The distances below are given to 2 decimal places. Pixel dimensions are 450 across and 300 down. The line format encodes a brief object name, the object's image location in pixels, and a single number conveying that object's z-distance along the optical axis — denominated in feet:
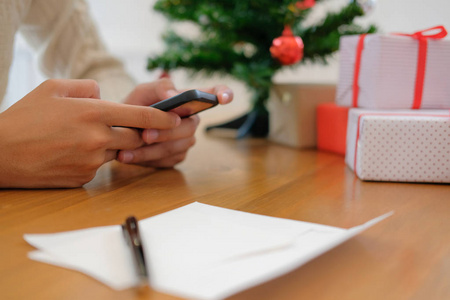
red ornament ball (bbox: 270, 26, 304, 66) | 2.84
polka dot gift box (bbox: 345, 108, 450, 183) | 1.97
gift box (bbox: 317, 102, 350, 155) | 2.66
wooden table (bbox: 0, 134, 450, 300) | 0.95
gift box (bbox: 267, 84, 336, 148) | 2.98
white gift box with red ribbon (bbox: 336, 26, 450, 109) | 2.33
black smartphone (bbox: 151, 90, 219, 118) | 1.79
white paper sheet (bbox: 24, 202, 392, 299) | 0.89
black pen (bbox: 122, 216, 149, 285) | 0.91
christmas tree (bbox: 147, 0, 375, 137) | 2.91
